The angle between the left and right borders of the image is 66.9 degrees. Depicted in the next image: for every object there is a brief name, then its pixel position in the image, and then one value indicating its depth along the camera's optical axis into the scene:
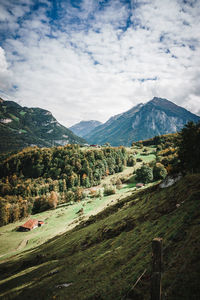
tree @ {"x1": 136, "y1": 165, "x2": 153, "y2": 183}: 107.38
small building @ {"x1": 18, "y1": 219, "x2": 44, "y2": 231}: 77.29
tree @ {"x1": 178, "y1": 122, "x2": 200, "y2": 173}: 40.03
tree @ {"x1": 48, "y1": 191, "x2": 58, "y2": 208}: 104.36
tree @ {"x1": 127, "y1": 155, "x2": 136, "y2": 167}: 171.00
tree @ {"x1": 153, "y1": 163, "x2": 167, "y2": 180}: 100.68
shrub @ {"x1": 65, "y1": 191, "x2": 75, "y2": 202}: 110.55
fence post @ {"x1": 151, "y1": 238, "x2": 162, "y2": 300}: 5.95
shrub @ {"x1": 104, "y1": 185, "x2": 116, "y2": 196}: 100.11
